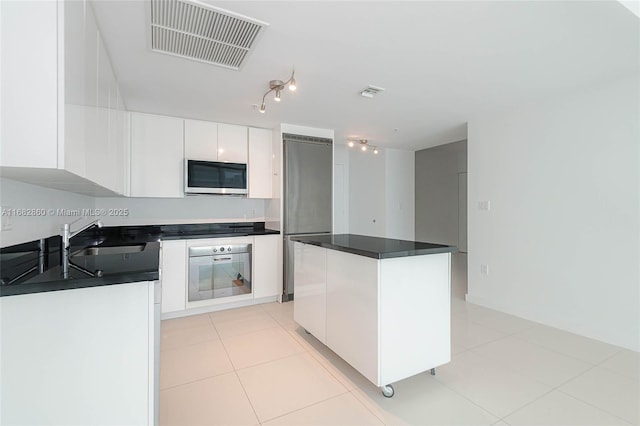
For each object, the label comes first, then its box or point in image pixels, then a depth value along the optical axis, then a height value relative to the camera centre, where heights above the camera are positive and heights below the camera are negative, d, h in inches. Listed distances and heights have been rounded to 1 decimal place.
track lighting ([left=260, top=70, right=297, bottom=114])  95.9 +42.0
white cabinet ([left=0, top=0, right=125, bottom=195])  40.5 +17.4
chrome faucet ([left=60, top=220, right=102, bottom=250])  63.1 -5.6
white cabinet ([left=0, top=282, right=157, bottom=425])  43.8 -23.3
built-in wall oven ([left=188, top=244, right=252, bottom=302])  129.3 -27.4
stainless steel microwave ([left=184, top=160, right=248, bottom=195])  134.3 +15.9
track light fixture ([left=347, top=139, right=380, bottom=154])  182.9 +44.7
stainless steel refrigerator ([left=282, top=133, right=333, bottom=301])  149.5 +11.7
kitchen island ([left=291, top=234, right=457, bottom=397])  69.9 -24.1
